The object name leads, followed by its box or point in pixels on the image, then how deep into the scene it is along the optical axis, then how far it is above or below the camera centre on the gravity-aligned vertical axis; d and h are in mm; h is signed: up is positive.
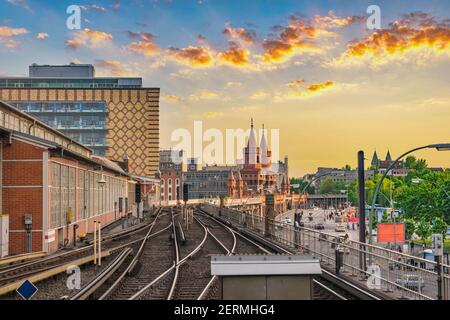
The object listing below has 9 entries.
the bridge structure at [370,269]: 15280 -2728
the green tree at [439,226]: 69875 -5005
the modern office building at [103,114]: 133625 +17467
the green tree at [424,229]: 71500 -5565
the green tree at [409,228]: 74500 -5510
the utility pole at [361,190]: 23344 -179
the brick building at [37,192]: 30141 -187
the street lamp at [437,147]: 21203 +1397
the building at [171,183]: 181750 +1375
